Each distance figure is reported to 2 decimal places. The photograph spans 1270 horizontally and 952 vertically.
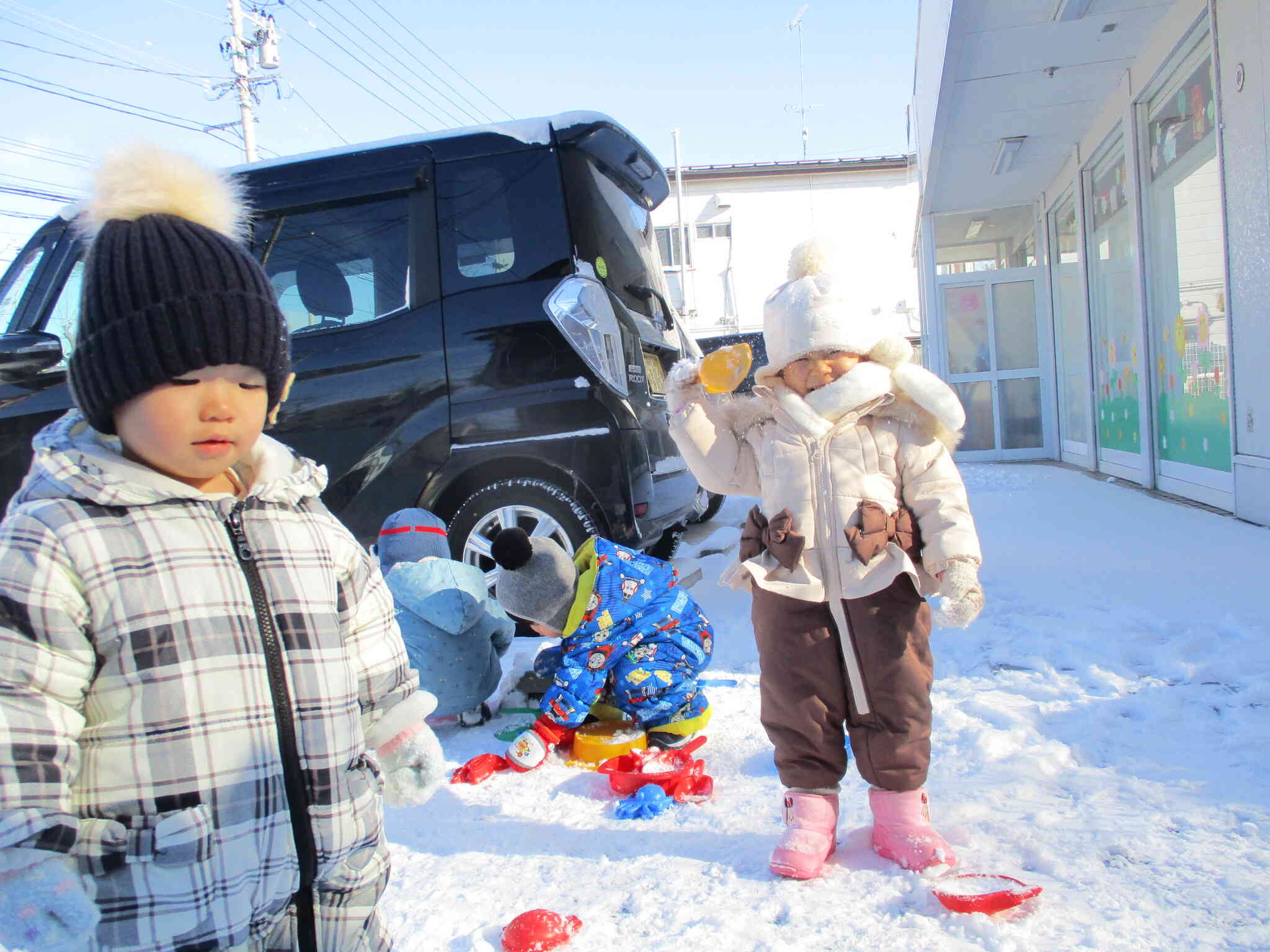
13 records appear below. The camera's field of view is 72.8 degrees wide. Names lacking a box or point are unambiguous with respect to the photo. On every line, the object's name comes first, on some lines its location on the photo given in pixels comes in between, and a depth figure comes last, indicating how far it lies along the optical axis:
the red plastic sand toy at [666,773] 2.38
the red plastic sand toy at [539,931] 1.69
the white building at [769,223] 24.33
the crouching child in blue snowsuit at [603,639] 2.71
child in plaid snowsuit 0.96
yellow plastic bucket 2.70
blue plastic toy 2.29
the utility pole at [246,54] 21.53
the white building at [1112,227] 5.08
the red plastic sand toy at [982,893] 1.67
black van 3.77
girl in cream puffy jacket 1.92
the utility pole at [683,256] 23.41
